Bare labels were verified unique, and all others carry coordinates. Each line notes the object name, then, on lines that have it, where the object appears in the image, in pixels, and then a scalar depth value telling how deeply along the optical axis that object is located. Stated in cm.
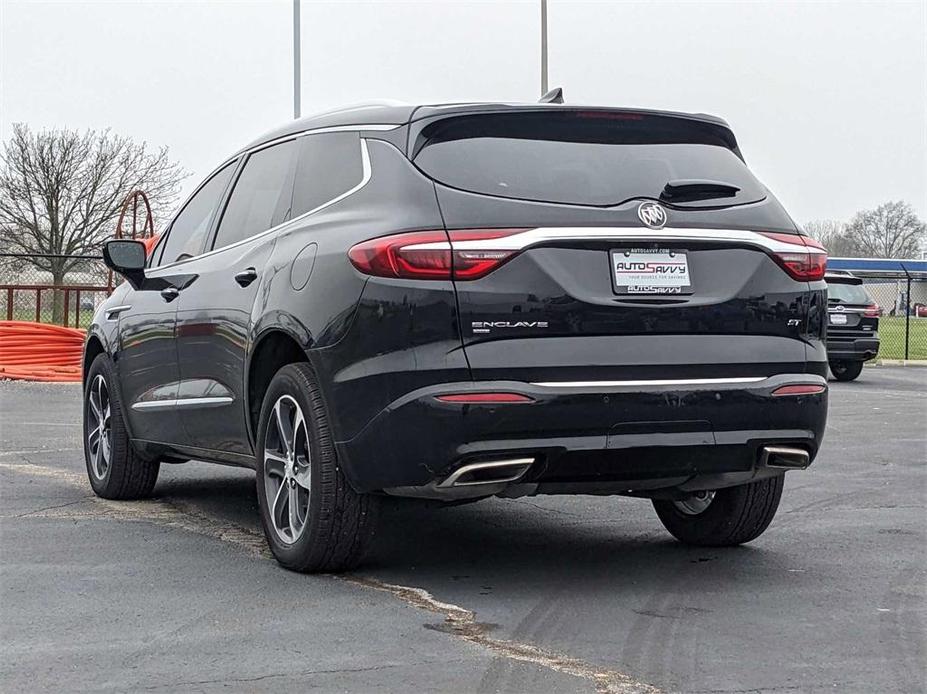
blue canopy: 9000
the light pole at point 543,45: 2858
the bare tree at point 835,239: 12038
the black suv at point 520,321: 505
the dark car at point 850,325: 2181
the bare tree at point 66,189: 4428
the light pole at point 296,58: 2880
